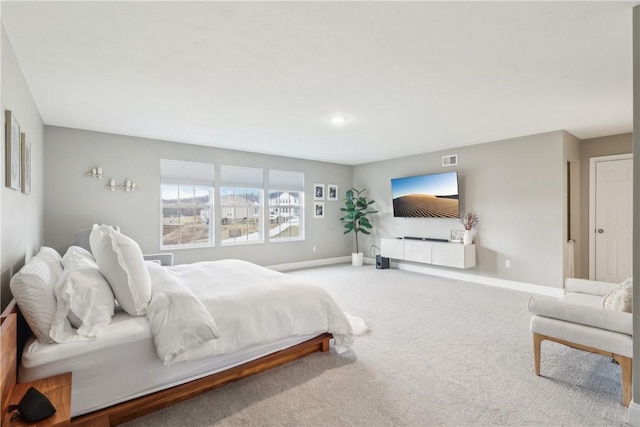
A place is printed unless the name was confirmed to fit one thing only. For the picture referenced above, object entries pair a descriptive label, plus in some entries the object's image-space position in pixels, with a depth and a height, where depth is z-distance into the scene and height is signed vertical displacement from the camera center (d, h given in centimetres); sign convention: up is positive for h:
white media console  558 -76
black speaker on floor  691 -108
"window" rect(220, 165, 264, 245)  603 +20
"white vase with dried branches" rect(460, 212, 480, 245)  569 -24
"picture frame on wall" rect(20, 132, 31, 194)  258 +47
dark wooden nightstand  131 -86
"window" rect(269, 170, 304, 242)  673 +19
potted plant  735 -5
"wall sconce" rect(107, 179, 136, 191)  480 +46
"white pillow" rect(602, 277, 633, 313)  218 -63
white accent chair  203 -83
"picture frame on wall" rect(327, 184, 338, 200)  761 +52
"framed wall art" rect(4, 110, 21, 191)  205 +45
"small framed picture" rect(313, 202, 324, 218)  737 +9
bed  178 -77
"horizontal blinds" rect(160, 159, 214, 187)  534 +74
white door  491 -14
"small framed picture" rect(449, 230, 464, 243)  593 -45
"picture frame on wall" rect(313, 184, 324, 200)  735 +51
